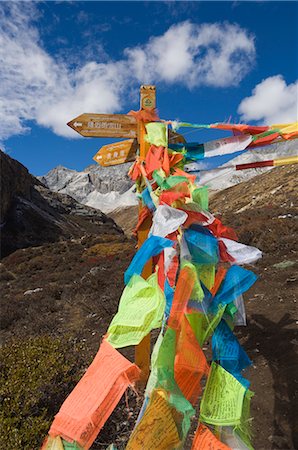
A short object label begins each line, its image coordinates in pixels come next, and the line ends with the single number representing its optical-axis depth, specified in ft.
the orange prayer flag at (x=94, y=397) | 5.65
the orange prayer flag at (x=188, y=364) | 6.37
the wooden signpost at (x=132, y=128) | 11.16
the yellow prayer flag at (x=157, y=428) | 5.97
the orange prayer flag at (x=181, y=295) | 6.48
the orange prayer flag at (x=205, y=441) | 6.37
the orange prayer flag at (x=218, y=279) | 7.50
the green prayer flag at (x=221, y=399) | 6.57
